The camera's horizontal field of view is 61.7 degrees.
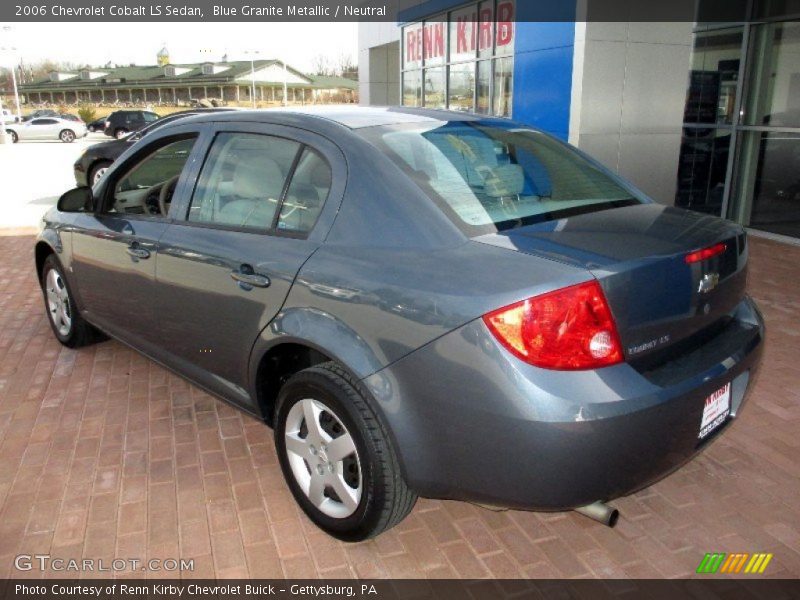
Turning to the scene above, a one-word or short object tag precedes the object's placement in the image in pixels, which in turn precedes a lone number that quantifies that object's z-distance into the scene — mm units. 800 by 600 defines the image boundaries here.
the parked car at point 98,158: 12914
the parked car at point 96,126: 43625
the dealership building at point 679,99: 8414
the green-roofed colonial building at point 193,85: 75062
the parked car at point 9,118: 47462
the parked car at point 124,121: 32938
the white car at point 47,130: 36406
